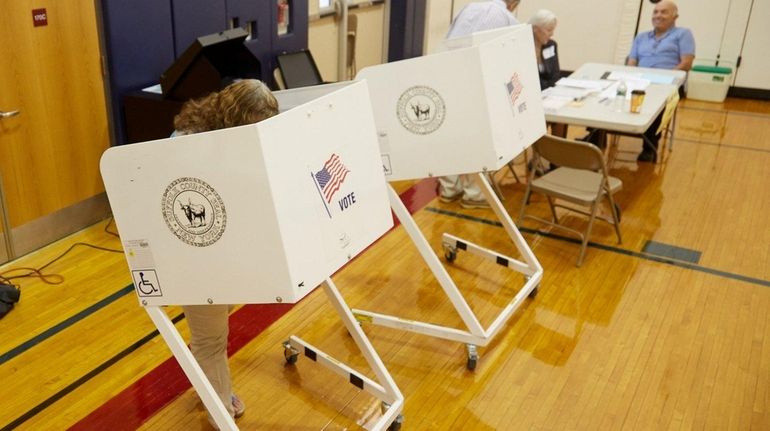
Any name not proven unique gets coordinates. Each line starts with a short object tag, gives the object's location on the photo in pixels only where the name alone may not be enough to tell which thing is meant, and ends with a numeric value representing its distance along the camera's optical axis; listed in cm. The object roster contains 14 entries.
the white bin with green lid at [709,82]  788
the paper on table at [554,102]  471
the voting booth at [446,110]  296
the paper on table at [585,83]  529
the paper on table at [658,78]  553
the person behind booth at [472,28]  492
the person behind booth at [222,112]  211
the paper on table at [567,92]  505
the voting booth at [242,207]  191
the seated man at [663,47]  609
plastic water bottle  482
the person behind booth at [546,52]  519
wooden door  367
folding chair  403
